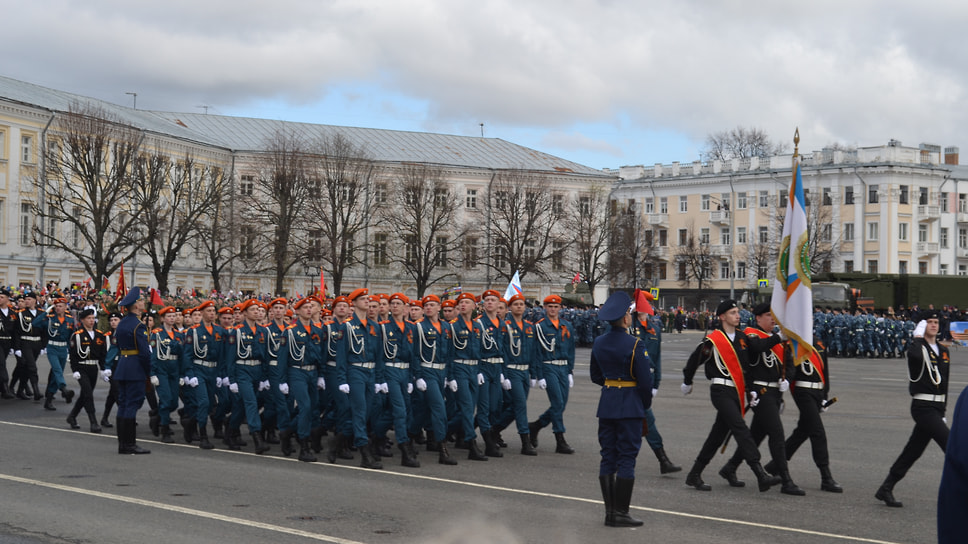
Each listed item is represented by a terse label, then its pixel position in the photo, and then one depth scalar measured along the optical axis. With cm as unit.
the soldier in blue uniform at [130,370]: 1315
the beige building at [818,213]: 7969
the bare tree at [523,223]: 7112
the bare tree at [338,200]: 6291
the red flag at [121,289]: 2257
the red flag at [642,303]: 1178
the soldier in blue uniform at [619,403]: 891
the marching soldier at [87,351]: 1656
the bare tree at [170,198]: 5303
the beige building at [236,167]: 5572
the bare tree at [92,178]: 5097
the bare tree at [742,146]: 9475
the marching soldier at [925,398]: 988
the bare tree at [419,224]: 6888
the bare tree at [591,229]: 7362
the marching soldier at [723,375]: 1088
